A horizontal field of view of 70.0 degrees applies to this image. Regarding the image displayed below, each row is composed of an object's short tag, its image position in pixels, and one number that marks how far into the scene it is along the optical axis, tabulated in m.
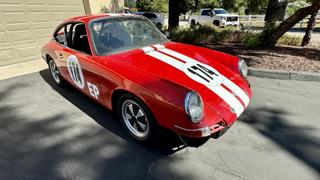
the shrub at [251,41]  7.51
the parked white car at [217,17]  18.69
